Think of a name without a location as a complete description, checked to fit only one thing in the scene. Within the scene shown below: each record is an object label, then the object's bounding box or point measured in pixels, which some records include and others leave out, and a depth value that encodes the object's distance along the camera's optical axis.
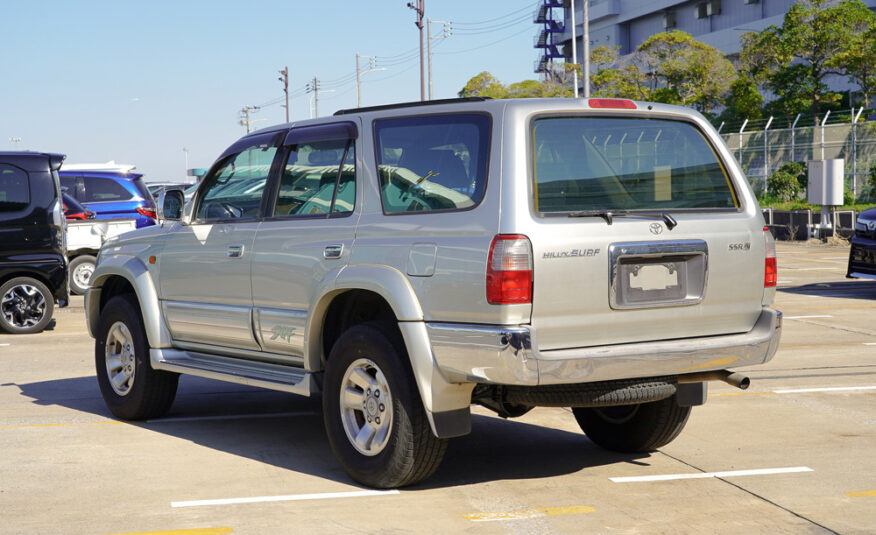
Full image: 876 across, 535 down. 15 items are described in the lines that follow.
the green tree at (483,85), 71.61
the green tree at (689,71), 52.94
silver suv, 5.08
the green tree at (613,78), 58.53
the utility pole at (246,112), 109.72
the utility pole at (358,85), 71.19
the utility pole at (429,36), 56.59
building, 67.12
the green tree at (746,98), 48.81
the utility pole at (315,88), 88.93
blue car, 19.03
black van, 12.59
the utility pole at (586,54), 36.74
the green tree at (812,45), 43.56
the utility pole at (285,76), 86.25
